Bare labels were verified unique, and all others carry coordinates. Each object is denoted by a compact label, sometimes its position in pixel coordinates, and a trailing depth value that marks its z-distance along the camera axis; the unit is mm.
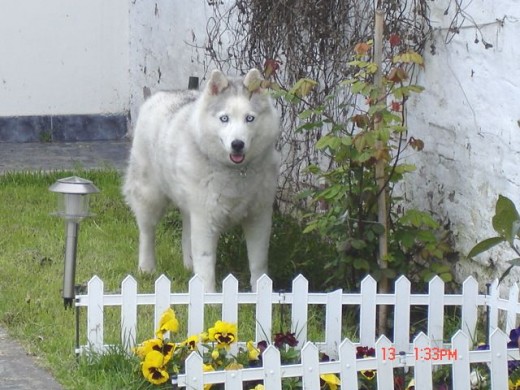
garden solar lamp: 9000
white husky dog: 10287
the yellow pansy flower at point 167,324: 8161
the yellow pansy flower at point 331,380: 7363
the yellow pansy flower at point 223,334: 8099
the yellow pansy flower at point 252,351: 8085
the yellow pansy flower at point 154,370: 7858
